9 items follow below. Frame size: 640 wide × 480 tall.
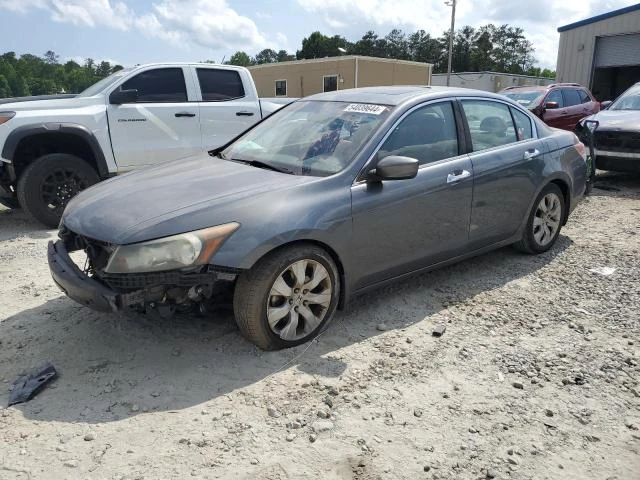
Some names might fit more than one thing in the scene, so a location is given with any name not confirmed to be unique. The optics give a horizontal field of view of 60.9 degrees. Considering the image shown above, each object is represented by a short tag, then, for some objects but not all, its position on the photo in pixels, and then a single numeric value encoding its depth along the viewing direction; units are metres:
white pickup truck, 6.11
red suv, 12.42
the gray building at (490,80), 41.50
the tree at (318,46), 72.00
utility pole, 35.62
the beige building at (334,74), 34.84
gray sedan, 3.05
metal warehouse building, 20.31
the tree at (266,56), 106.50
